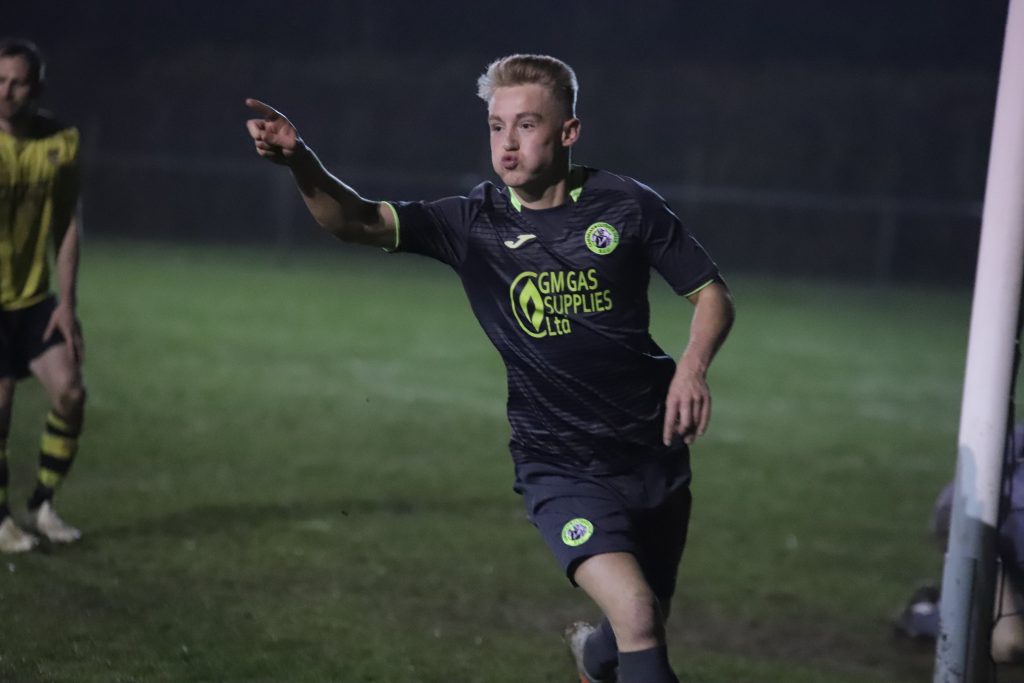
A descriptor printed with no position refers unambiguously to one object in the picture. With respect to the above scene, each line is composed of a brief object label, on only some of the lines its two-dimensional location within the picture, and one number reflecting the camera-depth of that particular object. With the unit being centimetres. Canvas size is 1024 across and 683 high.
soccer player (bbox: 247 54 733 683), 840
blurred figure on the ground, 984
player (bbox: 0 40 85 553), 1280
